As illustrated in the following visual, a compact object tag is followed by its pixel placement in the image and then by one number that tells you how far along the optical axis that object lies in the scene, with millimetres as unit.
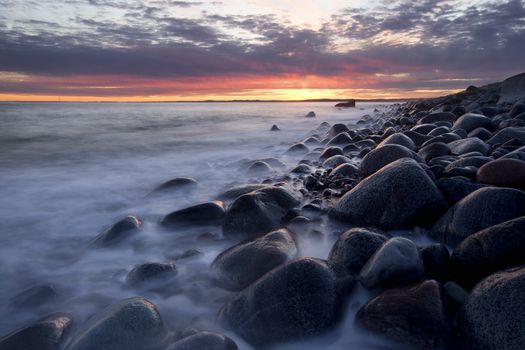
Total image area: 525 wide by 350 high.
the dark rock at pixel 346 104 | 44906
